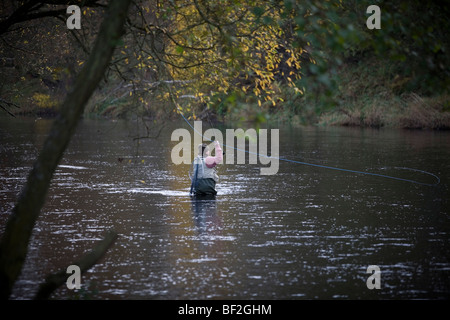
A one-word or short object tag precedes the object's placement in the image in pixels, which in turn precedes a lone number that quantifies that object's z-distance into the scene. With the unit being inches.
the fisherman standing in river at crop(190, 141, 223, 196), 1180.5
